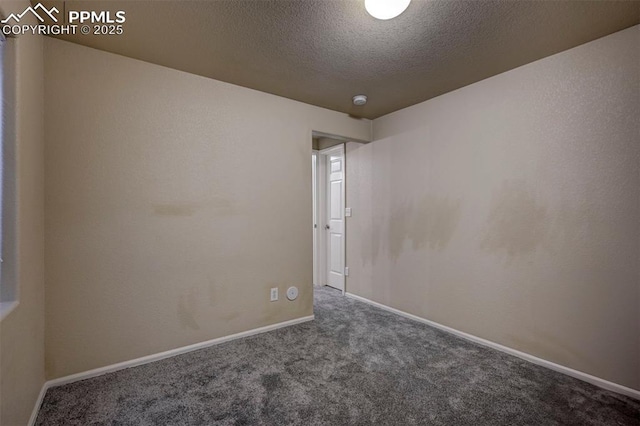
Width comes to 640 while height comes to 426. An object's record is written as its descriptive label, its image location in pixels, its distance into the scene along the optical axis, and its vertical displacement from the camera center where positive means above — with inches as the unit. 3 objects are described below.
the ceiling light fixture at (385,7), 62.1 +43.5
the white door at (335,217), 165.8 -4.6
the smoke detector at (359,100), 117.2 +44.4
